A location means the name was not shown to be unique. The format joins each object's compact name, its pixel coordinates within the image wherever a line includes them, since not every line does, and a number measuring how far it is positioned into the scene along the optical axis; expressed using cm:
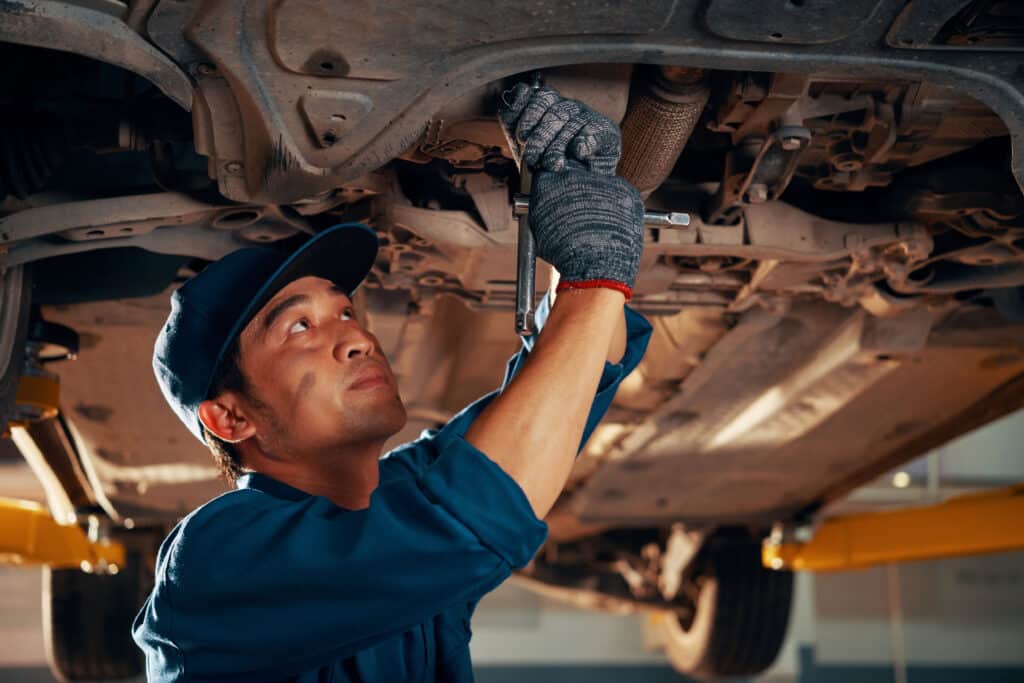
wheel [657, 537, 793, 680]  553
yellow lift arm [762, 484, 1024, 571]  448
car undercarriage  181
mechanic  137
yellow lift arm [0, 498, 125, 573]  442
